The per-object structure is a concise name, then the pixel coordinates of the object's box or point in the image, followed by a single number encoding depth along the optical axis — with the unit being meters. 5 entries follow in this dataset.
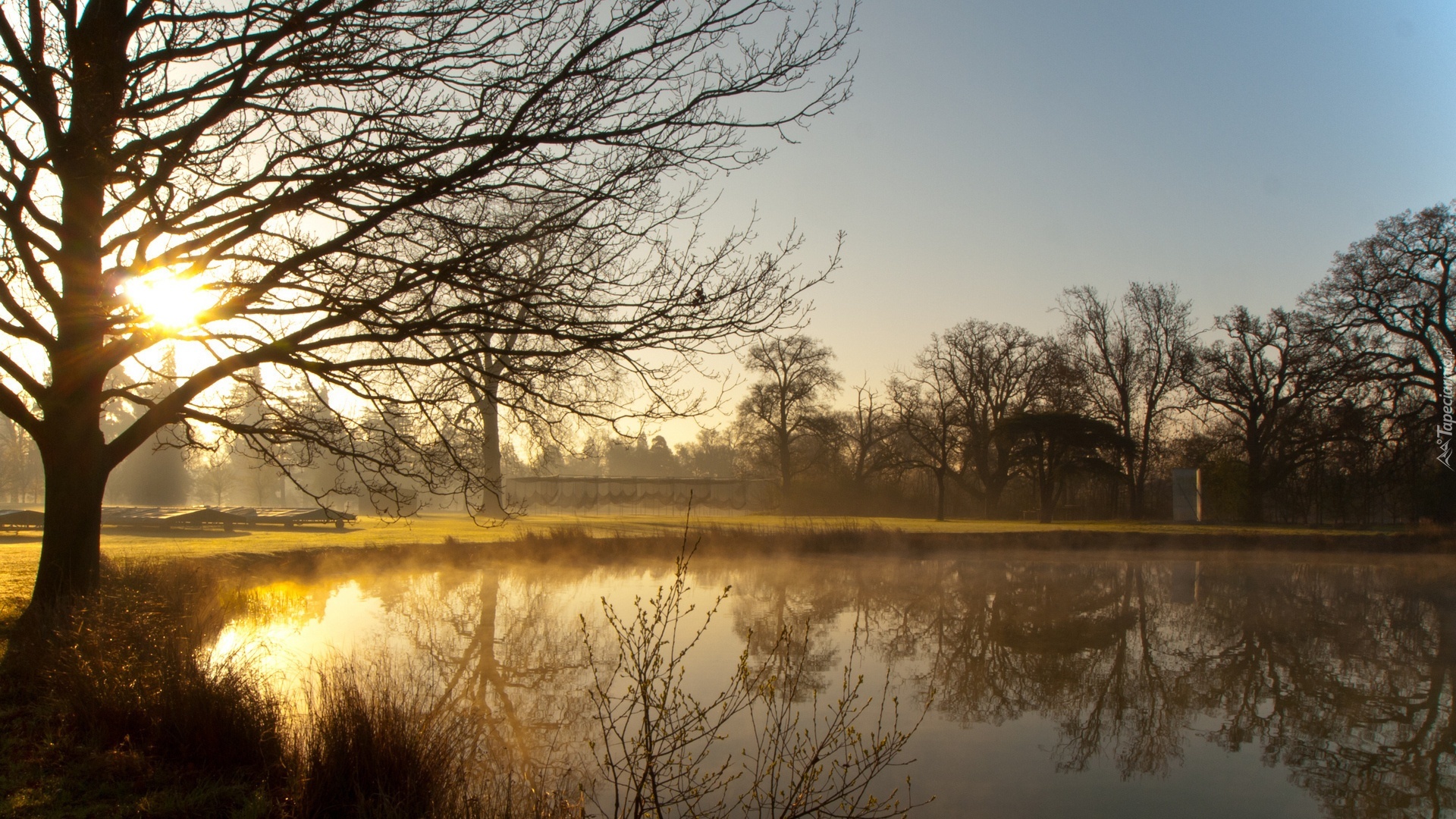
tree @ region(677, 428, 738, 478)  72.88
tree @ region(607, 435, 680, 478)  78.38
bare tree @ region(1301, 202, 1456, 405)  27.33
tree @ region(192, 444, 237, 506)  56.28
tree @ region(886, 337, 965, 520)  40.34
